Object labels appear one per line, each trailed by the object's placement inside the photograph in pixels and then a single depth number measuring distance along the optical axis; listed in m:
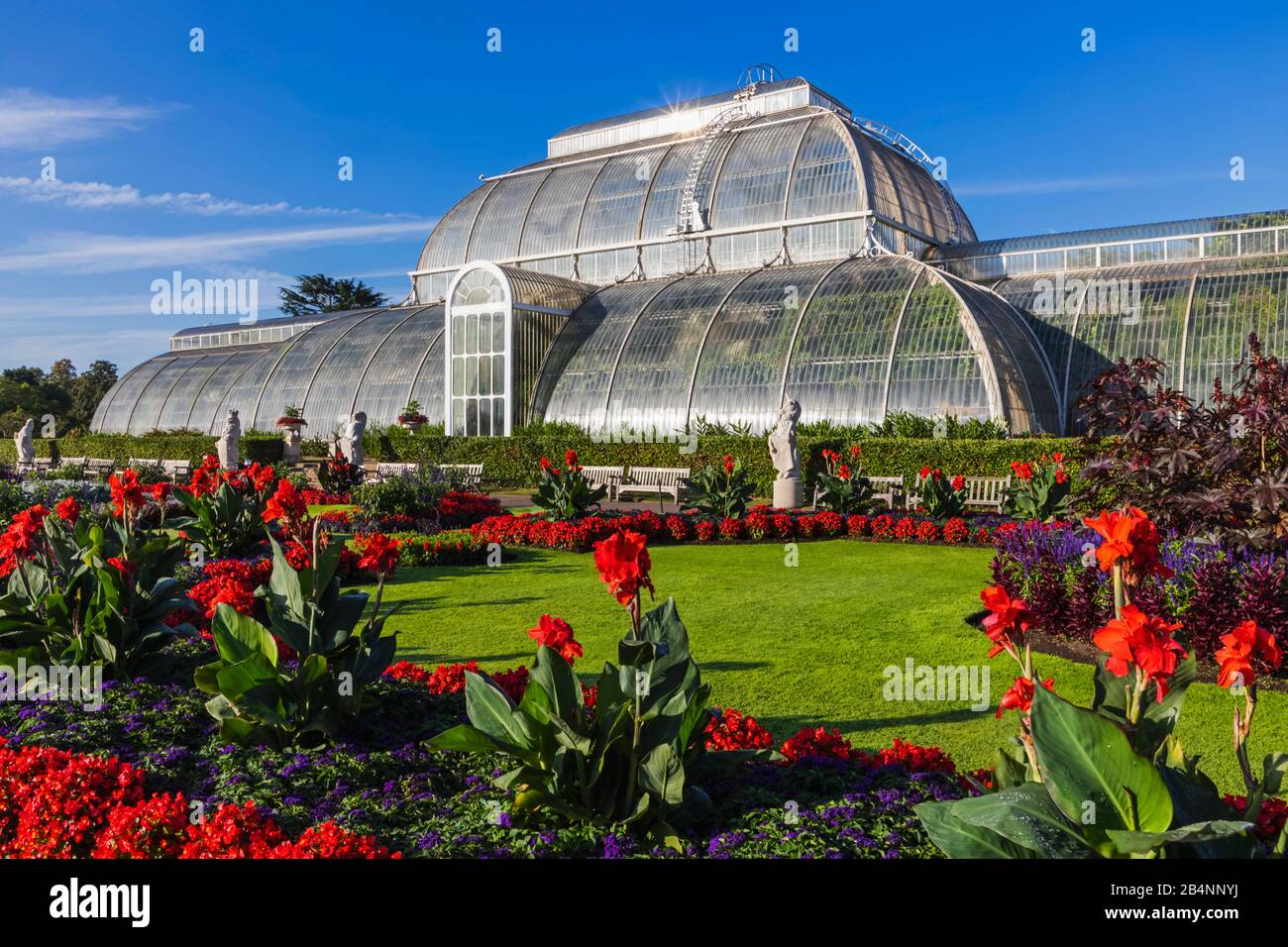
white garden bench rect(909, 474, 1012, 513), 18.73
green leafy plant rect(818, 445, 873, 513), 17.45
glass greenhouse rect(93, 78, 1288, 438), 25.94
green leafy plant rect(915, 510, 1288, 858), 2.63
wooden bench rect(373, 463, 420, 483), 20.78
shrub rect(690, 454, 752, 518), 16.78
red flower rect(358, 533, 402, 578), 5.14
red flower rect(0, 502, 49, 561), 6.29
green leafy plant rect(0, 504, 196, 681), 6.32
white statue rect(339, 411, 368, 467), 23.94
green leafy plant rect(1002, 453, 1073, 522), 14.80
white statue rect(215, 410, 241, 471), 23.66
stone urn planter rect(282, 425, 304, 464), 31.20
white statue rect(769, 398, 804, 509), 19.41
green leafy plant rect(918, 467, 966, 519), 16.58
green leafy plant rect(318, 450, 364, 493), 21.27
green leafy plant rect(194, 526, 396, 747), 4.80
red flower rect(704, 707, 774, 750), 5.14
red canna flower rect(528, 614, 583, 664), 3.92
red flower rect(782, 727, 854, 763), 4.95
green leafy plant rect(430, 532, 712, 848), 3.83
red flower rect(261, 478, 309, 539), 5.96
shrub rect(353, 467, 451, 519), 16.30
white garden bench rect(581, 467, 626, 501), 22.48
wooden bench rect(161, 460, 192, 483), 27.23
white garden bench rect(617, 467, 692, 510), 22.45
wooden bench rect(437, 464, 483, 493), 20.06
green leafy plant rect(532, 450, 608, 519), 16.44
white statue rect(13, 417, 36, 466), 28.78
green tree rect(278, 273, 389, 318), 61.88
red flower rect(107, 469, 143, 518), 7.86
